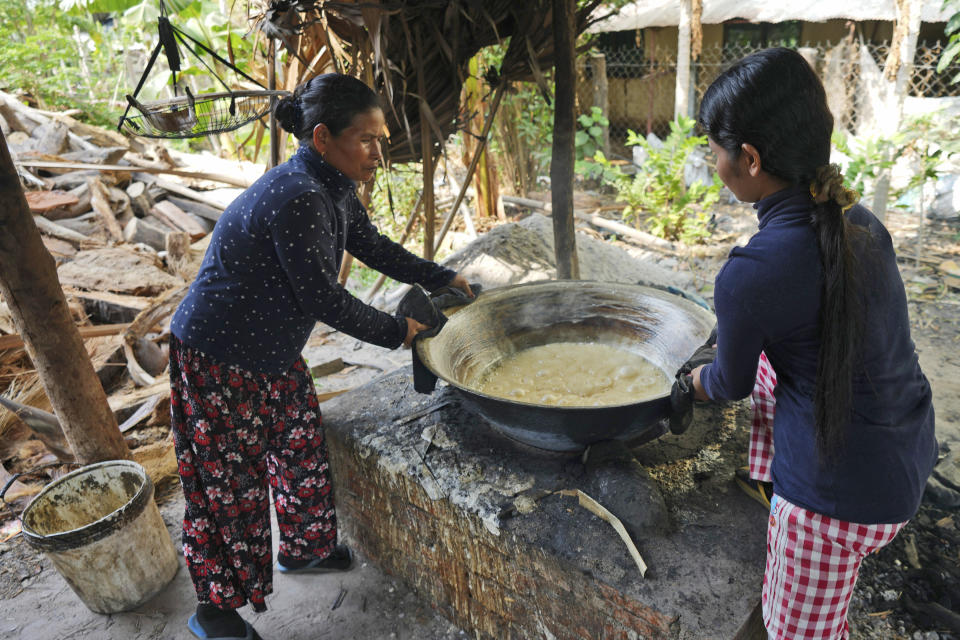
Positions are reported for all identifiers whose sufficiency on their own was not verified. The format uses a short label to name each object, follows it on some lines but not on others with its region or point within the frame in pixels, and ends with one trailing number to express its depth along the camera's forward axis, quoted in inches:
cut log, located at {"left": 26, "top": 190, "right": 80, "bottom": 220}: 210.4
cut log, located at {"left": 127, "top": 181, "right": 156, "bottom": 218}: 240.4
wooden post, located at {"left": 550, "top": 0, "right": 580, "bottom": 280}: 100.9
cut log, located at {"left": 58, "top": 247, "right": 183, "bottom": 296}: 178.2
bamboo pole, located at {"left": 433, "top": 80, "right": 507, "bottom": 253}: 116.1
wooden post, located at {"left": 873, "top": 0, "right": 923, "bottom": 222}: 189.2
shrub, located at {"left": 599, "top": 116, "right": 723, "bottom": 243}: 221.9
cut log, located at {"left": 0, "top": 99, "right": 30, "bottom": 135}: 263.7
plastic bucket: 81.2
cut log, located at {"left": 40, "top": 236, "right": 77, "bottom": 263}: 192.0
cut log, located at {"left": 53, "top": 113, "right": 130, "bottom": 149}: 262.8
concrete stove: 59.7
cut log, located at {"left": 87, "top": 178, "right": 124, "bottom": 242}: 217.5
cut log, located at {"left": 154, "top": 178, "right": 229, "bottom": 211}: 244.4
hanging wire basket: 74.4
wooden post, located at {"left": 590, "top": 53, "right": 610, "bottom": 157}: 327.9
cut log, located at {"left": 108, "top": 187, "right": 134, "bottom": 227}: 230.7
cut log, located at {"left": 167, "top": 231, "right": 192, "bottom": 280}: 202.4
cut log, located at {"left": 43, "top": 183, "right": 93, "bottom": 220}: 216.7
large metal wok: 63.8
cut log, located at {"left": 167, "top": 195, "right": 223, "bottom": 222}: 240.7
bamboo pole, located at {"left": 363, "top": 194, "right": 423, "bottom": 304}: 139.7
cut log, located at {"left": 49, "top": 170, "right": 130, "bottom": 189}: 233.5
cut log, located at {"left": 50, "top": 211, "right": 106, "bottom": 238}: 213.8
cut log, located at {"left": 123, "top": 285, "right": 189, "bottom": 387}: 146.4
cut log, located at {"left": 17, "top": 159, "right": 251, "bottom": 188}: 195.9
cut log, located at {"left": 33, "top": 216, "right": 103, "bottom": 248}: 203.3
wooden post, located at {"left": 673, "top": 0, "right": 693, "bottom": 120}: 263.4
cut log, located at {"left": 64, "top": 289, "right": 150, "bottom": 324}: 168.7
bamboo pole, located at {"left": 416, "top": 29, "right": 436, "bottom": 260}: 108.3
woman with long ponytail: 42.8
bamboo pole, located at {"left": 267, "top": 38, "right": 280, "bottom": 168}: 107.7
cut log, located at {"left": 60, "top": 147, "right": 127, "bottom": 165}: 248.2
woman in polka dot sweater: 66.4
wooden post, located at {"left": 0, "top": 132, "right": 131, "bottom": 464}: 75.5
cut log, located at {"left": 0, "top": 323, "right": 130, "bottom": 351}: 155.3
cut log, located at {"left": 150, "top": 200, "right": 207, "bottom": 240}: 230.5
